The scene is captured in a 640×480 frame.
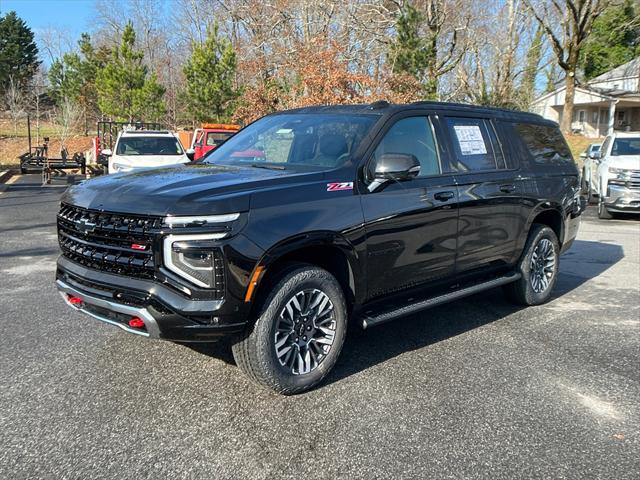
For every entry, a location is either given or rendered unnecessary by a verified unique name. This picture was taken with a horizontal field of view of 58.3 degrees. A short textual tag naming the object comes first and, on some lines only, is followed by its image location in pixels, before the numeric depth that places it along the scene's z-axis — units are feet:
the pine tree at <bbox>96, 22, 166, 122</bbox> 106.32
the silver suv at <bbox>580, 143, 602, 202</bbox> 50.50
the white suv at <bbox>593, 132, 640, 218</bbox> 40.04
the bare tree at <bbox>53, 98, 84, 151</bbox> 117.19
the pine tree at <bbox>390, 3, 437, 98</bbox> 75.87
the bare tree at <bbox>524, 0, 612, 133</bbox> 84.74
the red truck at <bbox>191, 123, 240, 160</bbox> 58.90
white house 120.73
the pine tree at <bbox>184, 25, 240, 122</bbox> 93.25
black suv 11.07
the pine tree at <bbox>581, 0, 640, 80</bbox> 122.11
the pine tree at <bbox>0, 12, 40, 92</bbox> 163.12
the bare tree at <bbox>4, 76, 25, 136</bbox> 136.15
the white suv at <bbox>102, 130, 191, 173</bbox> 46.52
